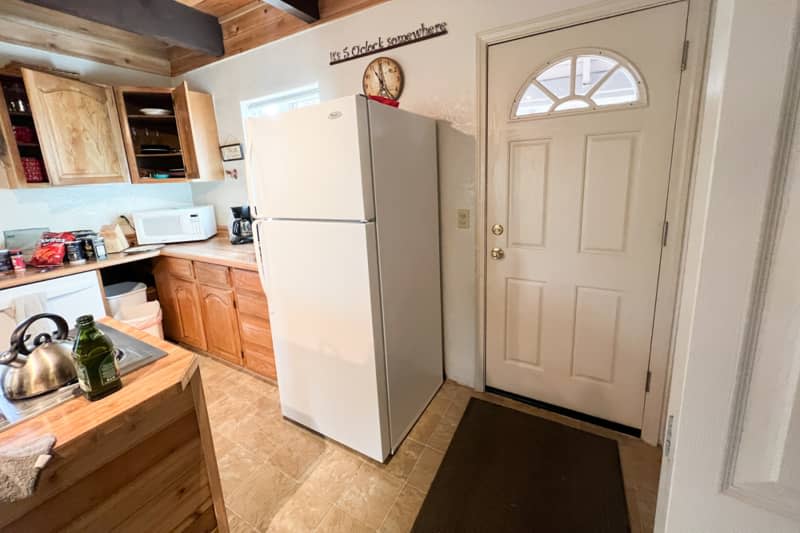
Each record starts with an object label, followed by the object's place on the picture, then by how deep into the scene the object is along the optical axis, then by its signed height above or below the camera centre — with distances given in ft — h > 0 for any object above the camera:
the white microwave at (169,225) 9.83 -0.58
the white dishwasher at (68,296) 6.83 -1.81
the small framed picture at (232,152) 9.81 +1.37
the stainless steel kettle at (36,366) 2.95 -1.33
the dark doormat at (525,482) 4.73 -4.35
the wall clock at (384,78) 6.87 +2.29
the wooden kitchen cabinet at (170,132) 9.23 +1.94
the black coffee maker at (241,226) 9.54 -0.68
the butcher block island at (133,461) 2.54 -2.08
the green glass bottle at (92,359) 2.86 -1.24
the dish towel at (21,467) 2.20 -1.62
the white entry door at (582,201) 5.10 -0.25
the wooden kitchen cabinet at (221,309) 7.70 -2.54
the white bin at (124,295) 8.48 -2.16
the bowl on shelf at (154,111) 9.27 +2.44
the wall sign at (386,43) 6.34 +2.89
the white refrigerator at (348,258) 4.91 -0.96
